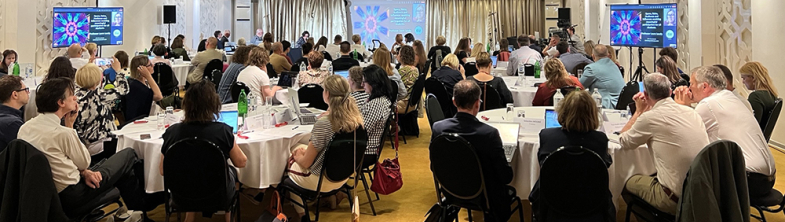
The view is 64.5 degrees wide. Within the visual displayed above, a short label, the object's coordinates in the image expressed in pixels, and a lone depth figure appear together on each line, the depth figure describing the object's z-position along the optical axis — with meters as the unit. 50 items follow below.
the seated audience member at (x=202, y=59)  9.13
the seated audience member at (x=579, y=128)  3.03
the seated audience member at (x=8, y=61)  6.87
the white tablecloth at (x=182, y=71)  10.89
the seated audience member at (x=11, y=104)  3.65
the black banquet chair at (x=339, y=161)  3.76
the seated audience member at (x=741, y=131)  3.48
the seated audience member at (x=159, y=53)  9.12
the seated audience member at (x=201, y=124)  3.40
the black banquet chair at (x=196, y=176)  3.31
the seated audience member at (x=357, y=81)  4.91
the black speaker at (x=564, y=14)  15.74
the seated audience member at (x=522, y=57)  8.98
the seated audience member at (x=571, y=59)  8.04
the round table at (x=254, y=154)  3.81
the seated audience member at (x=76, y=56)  7.72
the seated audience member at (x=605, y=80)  6.32
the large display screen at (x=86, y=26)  9.56
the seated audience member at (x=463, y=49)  10.34
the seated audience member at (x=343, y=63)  8.77
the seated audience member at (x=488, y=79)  6.28
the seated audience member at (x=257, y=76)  5.99
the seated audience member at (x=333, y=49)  12.98
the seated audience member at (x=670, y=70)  5.67
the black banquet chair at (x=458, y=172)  3.25
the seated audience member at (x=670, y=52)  6.42
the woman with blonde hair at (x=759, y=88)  4.34
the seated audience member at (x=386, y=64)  6.92
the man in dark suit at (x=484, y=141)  3.29
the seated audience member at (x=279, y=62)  9.27
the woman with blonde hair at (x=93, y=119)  4.20
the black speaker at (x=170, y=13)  13.38
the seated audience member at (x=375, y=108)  4.39
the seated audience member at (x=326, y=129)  3.75
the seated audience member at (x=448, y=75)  6.80
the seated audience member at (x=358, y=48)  13.02
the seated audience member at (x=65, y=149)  3.21
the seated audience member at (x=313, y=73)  6.54
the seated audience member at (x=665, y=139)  3.14
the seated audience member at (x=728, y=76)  4.27
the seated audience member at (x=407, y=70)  7.38
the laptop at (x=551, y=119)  3.86
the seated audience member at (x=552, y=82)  5.36
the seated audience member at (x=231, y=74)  6.61
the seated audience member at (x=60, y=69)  5.18
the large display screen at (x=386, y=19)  19.34
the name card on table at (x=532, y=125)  3.99
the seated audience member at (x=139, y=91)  5.64
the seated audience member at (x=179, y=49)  11.75
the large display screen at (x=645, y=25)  8.74
